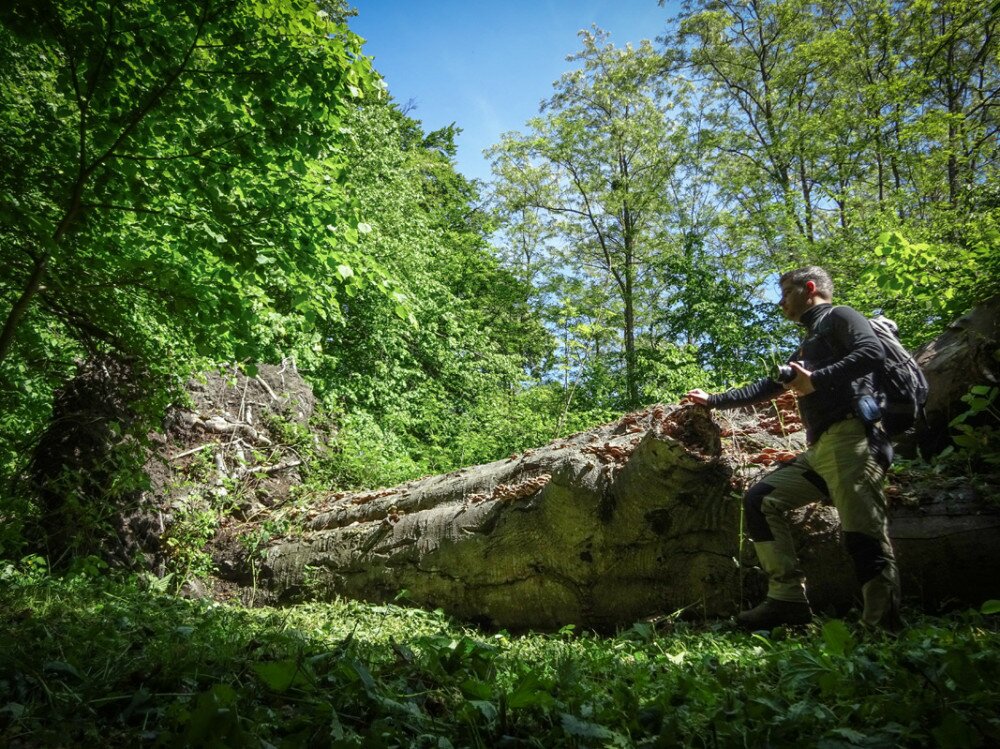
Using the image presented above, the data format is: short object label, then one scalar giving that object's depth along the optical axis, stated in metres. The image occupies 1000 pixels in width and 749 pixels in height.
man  3.32
